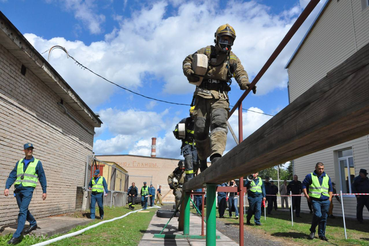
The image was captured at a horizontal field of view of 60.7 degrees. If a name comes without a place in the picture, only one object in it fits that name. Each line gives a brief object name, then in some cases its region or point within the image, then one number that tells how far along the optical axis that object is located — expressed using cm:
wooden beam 93
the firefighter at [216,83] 388
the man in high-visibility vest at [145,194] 1928
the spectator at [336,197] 1234
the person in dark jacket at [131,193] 1986
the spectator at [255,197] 962
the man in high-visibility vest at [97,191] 1084
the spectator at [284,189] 1864
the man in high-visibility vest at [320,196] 673
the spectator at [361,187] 968
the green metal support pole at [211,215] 341
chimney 5044
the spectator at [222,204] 1284
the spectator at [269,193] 1427
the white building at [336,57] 1227
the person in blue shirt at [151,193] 2526
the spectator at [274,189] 1544
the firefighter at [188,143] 651
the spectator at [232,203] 1288
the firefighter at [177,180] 966
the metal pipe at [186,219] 639
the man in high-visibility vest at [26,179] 588
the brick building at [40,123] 773
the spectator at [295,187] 1390
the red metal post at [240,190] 353
